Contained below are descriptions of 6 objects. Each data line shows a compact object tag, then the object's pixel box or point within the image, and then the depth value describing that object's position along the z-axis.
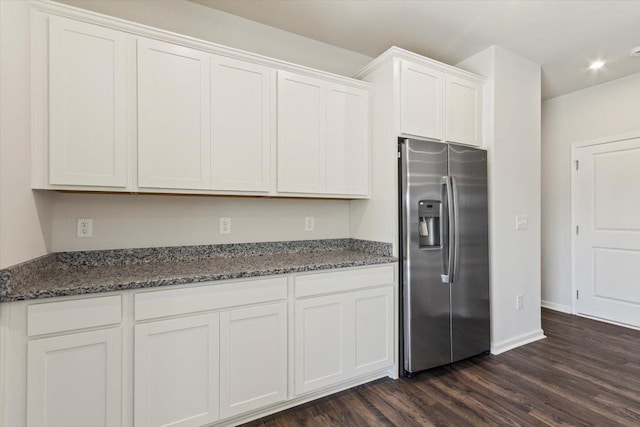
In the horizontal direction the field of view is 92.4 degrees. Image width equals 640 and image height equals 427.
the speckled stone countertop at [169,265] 1.41
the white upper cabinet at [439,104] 2.40
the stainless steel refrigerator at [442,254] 2.31
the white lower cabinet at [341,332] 1.98
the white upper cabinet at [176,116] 1.62
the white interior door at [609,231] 3.31
